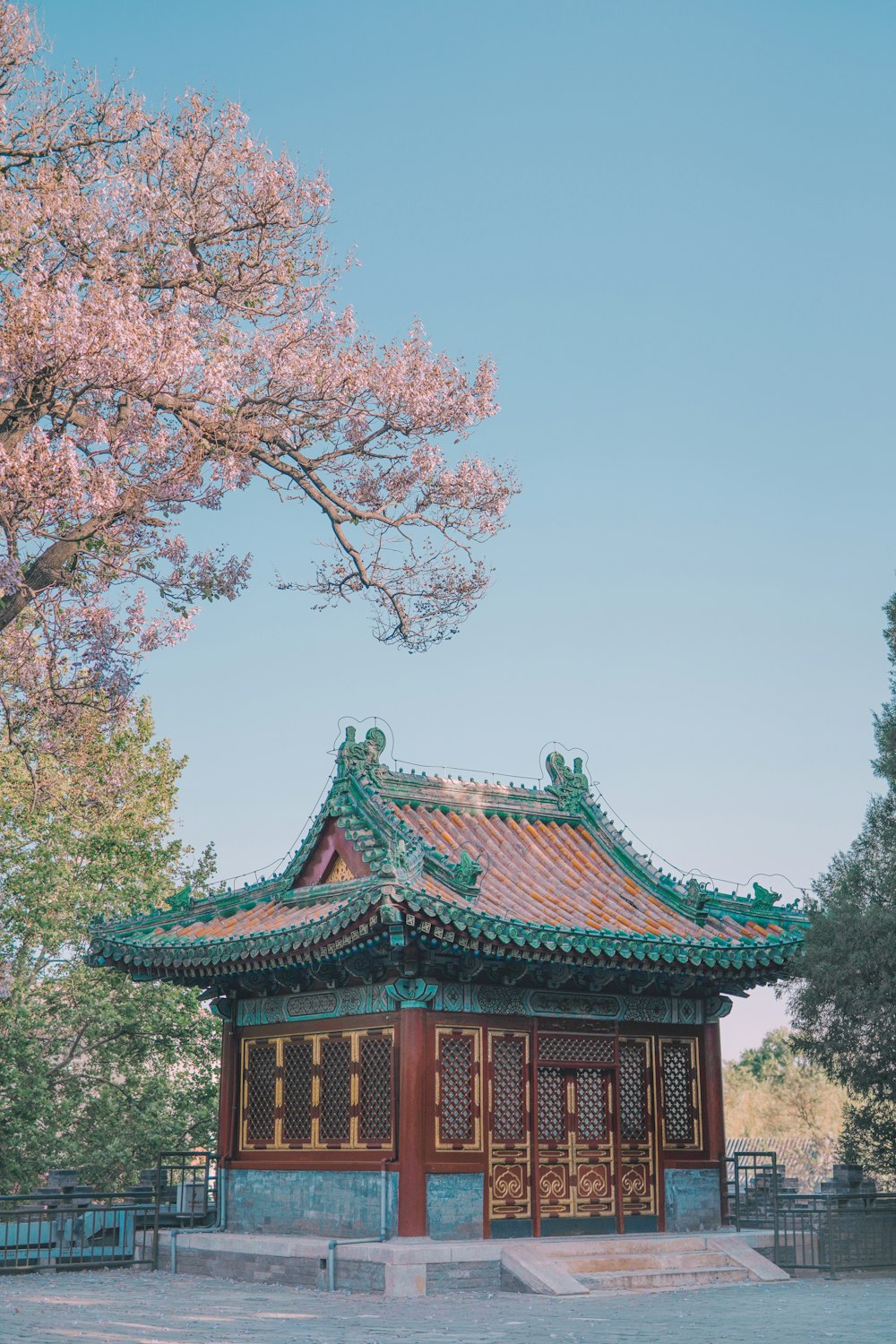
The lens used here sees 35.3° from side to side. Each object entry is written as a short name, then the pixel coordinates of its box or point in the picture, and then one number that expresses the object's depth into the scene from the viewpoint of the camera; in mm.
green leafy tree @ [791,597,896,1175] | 17531
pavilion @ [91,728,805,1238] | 17156
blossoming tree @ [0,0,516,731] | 14023
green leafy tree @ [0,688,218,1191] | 31016
